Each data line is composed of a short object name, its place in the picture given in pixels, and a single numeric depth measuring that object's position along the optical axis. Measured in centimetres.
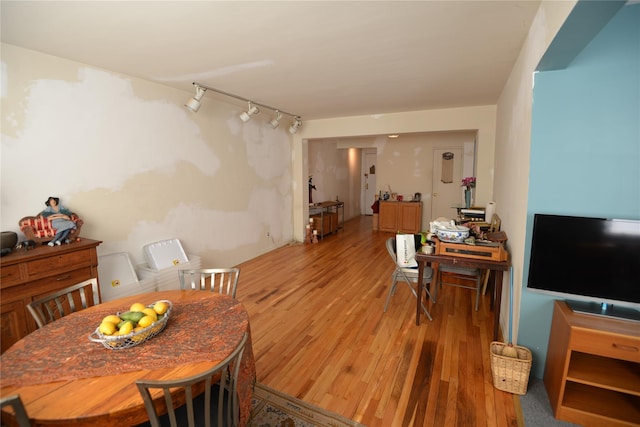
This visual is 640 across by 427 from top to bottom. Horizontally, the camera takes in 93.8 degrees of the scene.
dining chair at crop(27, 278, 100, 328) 177
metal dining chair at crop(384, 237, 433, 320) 317
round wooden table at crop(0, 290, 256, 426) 111
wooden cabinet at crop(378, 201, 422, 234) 754
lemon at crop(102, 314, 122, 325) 146
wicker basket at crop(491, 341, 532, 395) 206
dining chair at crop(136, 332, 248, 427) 108
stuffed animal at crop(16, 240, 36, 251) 249
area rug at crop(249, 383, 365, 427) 189
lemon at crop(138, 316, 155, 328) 149
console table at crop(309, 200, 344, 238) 701
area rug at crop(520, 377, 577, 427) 187
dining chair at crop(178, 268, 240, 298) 225
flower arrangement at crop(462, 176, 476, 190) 498
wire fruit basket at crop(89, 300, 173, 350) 141
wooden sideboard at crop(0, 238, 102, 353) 222
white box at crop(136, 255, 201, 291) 347
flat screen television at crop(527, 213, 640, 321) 181
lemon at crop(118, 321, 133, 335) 143
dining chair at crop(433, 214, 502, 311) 333
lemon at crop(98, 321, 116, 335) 142
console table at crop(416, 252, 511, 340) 259
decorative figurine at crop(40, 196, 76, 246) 264
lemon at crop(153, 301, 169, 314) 164
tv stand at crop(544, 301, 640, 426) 171
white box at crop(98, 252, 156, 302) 313
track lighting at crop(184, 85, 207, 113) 360
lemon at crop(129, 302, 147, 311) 161
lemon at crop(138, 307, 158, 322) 156
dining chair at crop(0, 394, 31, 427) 92
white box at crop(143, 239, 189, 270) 362
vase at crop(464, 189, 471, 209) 499
